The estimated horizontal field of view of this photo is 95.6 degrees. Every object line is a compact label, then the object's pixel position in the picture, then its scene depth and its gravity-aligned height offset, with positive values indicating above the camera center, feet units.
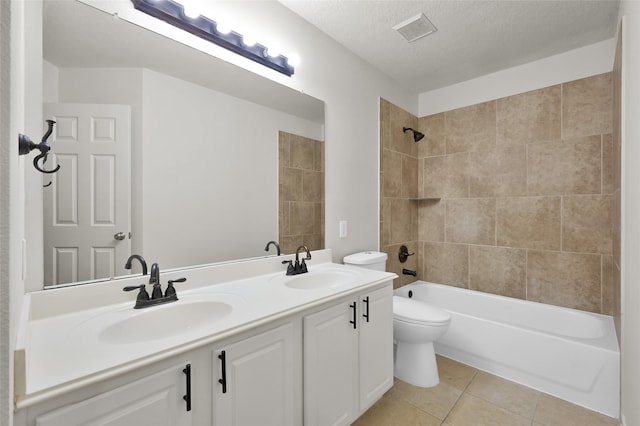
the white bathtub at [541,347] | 5.66 -2.99
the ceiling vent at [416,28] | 6.28 +4.16
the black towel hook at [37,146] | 2.20 +0.54
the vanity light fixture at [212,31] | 4.23 +2.95
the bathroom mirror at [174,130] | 3.65 +1.29
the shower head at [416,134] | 9.48 +2.63
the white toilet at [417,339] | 6.31 -2.87
